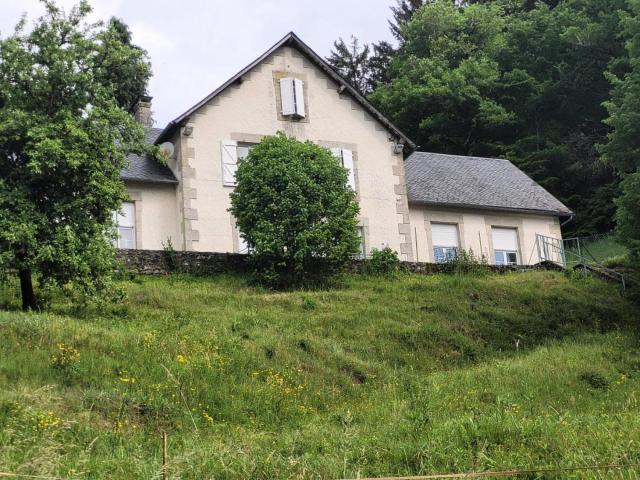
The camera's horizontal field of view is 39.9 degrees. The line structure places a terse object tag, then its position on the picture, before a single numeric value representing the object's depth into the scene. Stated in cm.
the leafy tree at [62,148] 1747
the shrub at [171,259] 2352
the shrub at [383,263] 2511
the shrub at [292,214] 2308
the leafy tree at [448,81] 4269
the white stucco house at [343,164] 2655
